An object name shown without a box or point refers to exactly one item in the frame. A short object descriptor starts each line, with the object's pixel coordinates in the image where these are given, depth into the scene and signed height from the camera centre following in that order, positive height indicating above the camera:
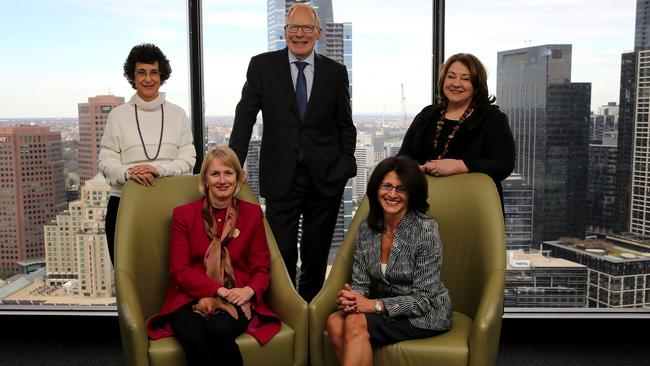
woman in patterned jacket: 2.28 -0.55
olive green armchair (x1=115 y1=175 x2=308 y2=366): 2.25 -0.60
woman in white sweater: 2.79 +0.01
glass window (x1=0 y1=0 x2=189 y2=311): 3.47 +0.03
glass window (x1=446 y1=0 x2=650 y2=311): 3.46 -0.04
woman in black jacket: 2.68 +0.01
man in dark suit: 2.92 +0.02
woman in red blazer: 2.27 -0.55
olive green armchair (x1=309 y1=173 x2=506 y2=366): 2.23 -0.58
